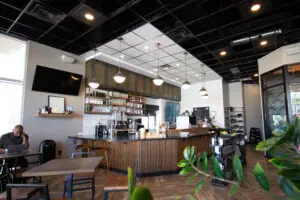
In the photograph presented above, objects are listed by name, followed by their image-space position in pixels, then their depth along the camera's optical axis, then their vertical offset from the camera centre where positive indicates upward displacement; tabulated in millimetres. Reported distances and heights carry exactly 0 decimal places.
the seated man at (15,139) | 4055 -488
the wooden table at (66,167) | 2135 -677
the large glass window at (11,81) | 4793 +1104
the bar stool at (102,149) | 4742 -871
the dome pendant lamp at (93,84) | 5220 +1092
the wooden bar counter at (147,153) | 4352 -947
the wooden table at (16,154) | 3080 -696
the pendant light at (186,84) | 6285 +1280
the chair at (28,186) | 1737 -716
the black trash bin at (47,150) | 4849 -905
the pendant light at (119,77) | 4816 +1191
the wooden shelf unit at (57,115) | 5033 +122
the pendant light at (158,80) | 5325 +1223
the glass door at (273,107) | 5680 +402
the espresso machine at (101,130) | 5916 -413
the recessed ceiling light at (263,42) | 4957 +2268
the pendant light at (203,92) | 7473 +1173
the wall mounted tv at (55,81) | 5125 +1240
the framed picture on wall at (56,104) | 5391 +494
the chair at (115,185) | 2271 -923
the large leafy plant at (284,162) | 538 -151
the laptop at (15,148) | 3521 -625
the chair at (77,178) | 2525 -1014
